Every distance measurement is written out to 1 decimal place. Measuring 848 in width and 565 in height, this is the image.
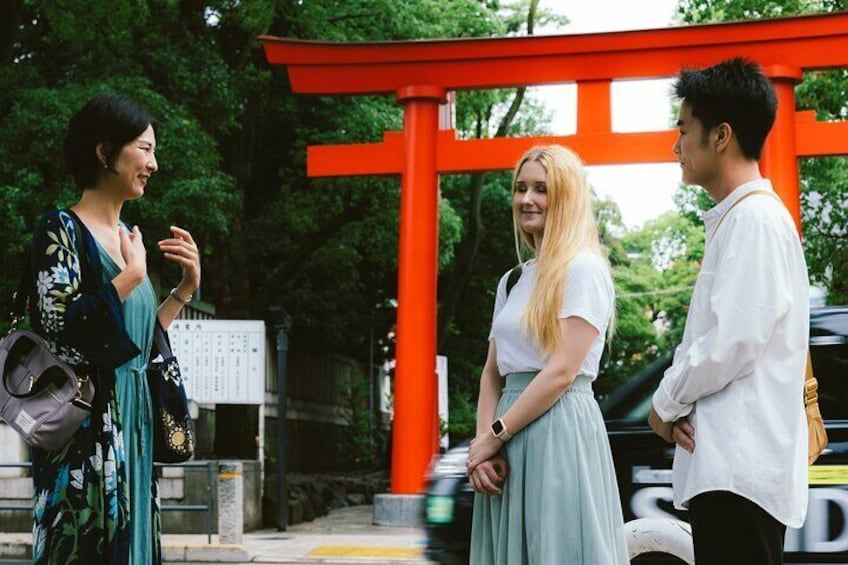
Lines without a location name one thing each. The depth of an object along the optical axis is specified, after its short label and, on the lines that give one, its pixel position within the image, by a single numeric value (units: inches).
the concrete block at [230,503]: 423.5
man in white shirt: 103.4
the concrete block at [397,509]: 512.4
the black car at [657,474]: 221.1
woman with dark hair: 114.3
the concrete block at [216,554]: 405.7
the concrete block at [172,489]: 470.3
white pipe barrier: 218.5
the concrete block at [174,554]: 405.4
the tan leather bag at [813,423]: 114.6
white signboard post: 527.2
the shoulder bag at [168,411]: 124.5
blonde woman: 127.3
